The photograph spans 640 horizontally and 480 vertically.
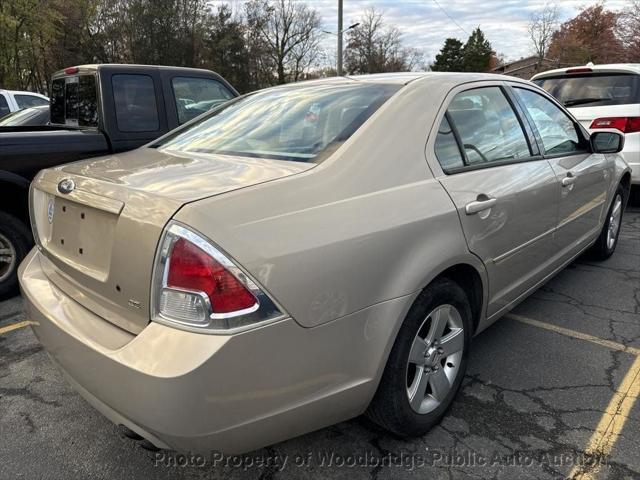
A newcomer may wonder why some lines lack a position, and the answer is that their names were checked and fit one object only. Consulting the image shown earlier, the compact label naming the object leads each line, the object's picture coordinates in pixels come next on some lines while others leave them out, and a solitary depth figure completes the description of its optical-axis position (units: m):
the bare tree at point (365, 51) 51.88
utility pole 22.39
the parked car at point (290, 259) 1.57
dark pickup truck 3.92
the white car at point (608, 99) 6.05
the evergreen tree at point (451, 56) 68.00
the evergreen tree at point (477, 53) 65.88
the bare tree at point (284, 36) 45.22
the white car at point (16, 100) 10.01
